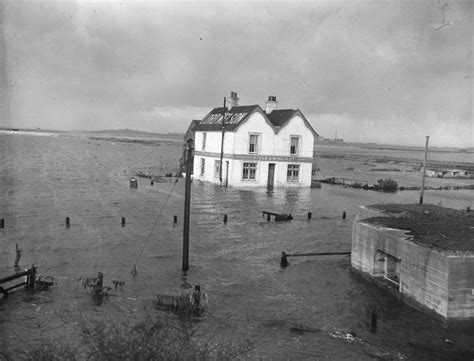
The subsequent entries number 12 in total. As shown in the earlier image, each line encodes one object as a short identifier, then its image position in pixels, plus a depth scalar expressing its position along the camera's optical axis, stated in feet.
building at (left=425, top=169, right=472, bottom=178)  307.78
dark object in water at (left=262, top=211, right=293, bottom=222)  104.61
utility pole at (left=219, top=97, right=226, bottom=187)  158.72
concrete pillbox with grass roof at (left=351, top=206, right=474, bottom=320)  47.14
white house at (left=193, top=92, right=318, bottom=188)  157.79
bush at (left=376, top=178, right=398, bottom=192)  185.26
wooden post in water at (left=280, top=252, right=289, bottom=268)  69.56
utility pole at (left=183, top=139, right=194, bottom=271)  62.34
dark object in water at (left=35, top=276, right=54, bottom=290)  54.90
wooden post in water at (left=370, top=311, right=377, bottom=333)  47.96
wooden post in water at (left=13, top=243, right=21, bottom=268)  61.46
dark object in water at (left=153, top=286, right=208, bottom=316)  50.29
